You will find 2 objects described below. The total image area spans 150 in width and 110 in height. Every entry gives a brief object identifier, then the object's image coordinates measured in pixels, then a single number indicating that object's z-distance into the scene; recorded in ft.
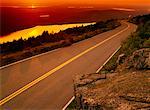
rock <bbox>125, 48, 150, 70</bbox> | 40.74
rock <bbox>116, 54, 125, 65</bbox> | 56.39
